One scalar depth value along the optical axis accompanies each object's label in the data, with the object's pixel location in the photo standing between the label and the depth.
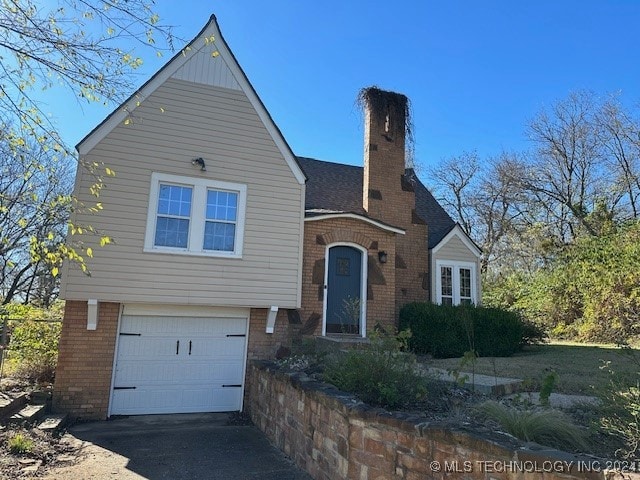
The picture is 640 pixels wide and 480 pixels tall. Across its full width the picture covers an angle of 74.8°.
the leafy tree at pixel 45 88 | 4.65
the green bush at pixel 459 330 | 10.08
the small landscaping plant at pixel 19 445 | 5.62
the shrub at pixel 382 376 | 4.64
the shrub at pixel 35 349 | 8.66
